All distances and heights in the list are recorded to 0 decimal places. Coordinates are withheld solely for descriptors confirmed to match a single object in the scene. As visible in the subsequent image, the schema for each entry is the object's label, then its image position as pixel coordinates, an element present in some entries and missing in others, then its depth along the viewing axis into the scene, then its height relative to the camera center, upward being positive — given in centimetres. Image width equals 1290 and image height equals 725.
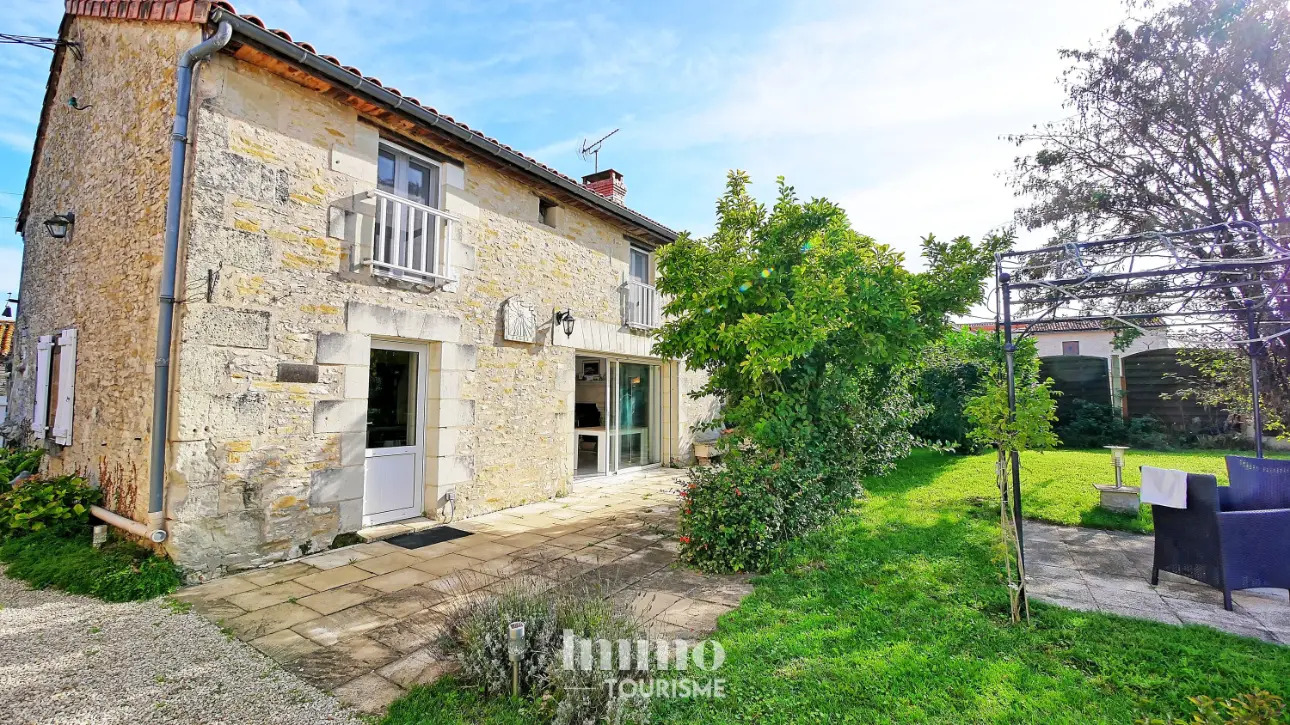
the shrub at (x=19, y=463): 641 -79
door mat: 549 -145
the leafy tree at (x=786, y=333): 482 +63
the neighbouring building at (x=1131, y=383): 1127 +33
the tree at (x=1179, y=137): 629 +346
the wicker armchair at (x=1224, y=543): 373 -102
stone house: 452 +106
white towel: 394 -66
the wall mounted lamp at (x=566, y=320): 785 +113
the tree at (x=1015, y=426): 356 -18
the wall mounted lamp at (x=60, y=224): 630 +203
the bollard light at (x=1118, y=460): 628 -70
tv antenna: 1116 +514
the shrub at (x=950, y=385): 962 +25
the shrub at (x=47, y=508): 511 -104
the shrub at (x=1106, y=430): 1087 -63
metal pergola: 378 +96
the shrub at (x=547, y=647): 238 -127
